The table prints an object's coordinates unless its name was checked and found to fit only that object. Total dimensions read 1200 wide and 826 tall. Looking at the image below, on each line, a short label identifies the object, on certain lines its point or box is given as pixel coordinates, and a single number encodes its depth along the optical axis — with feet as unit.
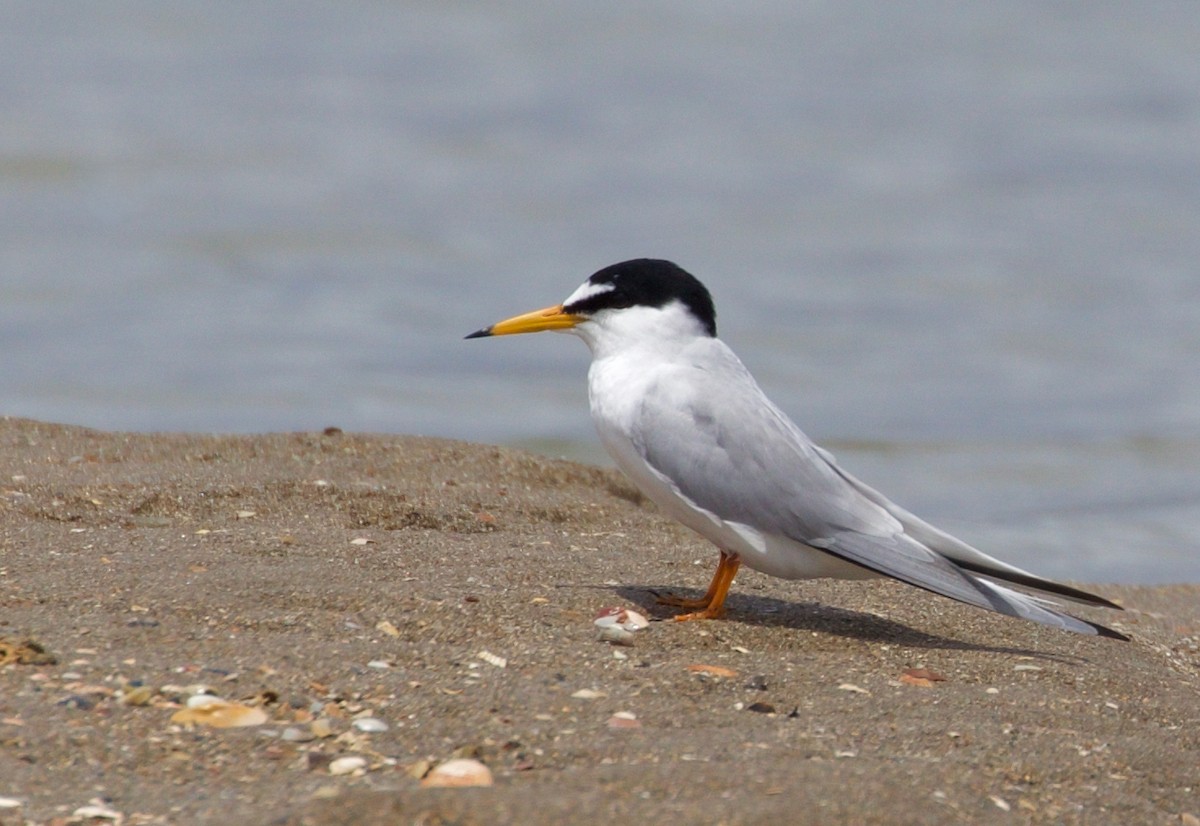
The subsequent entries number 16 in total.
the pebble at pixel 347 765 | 19.85
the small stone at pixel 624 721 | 22.05
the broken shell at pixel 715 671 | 25.28
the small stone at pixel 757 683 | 24.93
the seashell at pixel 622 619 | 28.22
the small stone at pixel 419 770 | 19.75
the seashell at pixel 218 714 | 21.04
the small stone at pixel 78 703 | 21.07
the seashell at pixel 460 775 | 19.40
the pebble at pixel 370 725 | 21.31
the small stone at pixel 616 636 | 27.27
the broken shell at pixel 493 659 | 24.81
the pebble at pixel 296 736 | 20.81
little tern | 29.35
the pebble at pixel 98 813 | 17.92
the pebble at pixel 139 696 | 21.44
